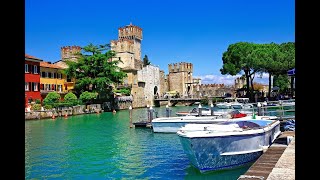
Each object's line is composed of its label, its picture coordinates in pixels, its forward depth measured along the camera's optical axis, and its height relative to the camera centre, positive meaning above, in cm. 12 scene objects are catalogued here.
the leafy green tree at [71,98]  3968 -24
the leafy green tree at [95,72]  4428 +395
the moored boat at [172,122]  1741 -176
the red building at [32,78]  3662 +253
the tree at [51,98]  3754 -20
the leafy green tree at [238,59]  4506 +626
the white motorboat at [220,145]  904 -168
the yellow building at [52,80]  4226 +273
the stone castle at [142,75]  5730 +500
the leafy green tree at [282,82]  7094 +312
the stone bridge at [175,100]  5871 -104
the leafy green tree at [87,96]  4244 +2
